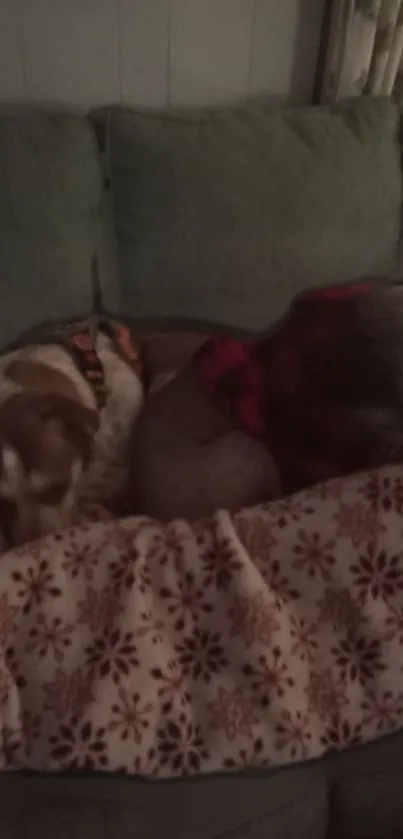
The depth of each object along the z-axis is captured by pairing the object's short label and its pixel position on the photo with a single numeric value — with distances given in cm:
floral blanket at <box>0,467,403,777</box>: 99
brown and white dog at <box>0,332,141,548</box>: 122
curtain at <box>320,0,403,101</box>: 164
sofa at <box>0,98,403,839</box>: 136
